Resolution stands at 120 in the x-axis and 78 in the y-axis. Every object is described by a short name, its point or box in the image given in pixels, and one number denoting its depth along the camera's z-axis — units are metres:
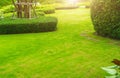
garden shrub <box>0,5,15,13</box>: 15.62
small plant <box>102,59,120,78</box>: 1.70
